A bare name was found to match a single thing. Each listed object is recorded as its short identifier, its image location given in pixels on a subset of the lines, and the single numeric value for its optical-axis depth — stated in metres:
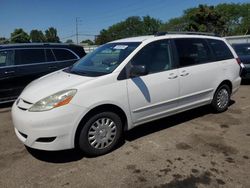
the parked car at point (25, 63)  5.00
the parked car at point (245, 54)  6.76
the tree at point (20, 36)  53.16
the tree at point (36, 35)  66.26
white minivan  2.63
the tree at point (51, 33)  66.93
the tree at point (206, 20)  34.98
